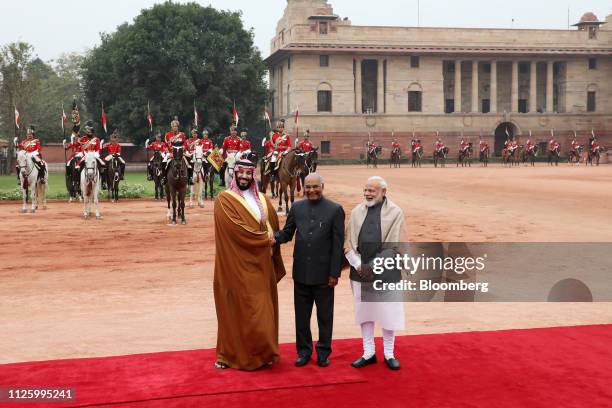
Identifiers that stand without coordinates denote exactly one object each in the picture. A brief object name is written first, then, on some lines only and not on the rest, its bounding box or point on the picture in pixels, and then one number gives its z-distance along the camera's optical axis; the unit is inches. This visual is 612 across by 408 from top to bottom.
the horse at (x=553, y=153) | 2167.8
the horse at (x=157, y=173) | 996.6
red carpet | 216.2
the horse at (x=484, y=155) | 2142.0
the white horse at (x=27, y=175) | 842.8
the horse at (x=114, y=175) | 978.1
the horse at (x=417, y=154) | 2117.4
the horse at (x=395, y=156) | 2161.7
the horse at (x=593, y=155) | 2132.3
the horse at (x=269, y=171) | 888.9
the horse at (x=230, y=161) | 874.8
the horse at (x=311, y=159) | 965.2
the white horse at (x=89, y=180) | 748.0
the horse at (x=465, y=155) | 2133.4
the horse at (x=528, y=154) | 2171.5
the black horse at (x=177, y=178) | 698.2
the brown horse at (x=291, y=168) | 801.6
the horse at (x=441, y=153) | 2087.6
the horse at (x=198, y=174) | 901.2
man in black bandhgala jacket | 254.7
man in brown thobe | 247.4
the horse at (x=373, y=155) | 2116.1
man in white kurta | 253.0
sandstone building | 2527.1
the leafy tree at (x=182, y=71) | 1942.7
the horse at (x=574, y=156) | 2270.8
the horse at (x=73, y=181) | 943.0
